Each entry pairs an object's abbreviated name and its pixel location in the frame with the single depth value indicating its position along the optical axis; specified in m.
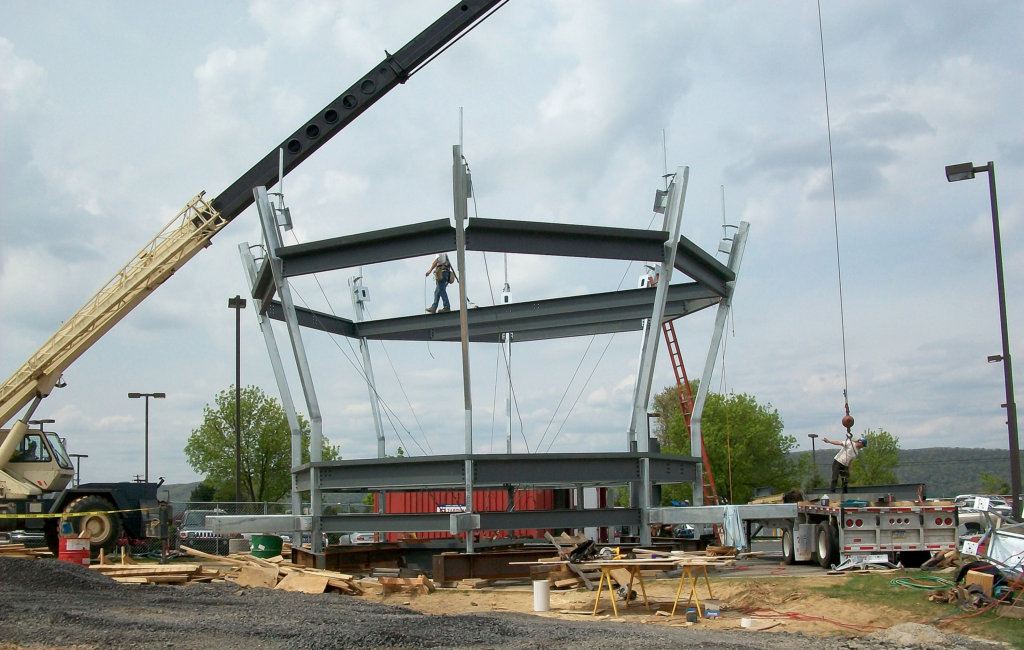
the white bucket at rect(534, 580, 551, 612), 15.55
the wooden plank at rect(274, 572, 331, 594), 17.62
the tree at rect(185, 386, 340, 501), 58.59
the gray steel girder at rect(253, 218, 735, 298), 20.88
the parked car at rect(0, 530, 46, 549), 32.21
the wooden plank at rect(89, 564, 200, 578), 19.03
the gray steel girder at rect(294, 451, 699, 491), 20.66
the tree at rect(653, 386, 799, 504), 62.20
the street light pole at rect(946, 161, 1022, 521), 23.12
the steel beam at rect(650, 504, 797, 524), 21.08
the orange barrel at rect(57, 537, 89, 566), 21.39
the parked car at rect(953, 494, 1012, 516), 27.00
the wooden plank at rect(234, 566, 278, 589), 18.94
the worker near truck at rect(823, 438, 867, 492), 22.72
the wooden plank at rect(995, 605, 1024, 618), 12.95
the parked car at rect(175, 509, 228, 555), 34.47
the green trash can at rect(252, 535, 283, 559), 24.17
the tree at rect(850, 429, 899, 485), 74.56
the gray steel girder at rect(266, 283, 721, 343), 26.62
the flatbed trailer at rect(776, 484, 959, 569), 19.78
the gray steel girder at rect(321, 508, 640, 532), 20.61
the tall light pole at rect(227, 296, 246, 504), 43.75
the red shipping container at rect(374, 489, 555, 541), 34.00
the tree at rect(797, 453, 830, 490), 68.19
